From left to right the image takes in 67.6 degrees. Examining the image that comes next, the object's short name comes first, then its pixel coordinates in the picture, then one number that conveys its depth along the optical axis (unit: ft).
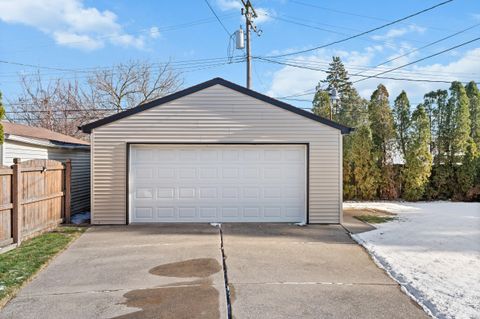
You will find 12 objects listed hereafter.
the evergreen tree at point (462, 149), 43.70
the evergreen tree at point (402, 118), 44.70
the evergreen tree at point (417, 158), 43.14
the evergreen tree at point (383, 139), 44.24
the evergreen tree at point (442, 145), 44.29
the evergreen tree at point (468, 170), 43.65
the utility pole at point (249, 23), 48.08
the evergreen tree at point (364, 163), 43.62
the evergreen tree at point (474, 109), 45.55
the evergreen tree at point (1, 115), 18.73
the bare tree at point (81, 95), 77.05
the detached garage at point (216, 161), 28.73
